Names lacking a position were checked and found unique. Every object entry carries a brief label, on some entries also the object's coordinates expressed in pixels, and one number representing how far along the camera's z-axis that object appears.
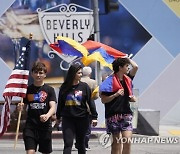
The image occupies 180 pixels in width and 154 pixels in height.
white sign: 34.75
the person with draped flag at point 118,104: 15.82
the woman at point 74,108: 16.30
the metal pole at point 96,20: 30.94
